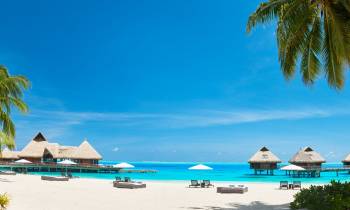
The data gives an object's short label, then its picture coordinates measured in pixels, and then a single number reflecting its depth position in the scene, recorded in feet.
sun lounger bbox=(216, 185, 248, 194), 68.59
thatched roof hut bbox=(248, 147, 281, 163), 205.26
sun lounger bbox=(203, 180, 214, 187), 86.84
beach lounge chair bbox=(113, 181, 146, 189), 79.10
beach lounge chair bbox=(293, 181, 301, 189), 84.53
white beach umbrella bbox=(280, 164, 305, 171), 140.05
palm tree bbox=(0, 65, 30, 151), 80.48
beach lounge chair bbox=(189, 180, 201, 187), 86.73
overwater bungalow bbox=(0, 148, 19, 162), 211.82
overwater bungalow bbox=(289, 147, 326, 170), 194.59
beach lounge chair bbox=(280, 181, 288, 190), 83.92
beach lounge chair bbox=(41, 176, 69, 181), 101.70
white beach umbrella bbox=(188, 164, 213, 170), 122.64
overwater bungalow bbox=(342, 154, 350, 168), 216.95
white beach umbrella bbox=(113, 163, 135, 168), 158.44
